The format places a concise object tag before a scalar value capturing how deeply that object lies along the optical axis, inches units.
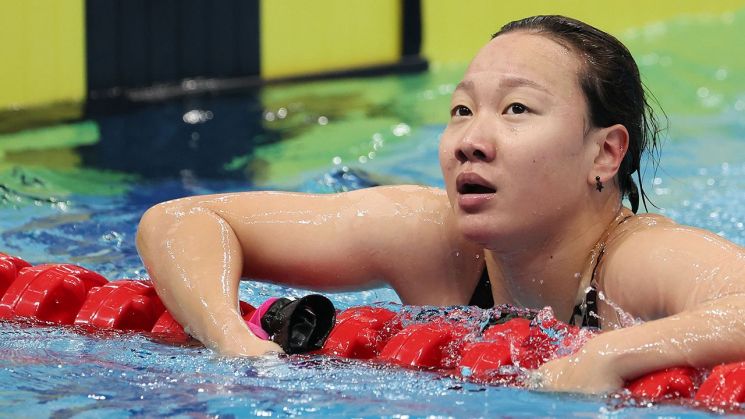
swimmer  238.9
